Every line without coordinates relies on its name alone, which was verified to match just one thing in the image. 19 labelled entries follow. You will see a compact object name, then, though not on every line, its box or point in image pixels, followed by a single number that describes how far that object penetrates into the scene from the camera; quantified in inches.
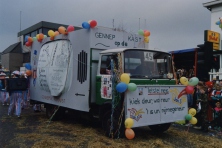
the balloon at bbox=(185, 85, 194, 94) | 294.8
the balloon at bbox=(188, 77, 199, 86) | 299.4
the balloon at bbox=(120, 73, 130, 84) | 248.8
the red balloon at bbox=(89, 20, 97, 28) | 303.0
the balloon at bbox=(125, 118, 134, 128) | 245.9
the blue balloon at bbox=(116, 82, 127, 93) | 243.9
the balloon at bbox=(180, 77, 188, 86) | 301.0
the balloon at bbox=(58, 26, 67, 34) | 358.6
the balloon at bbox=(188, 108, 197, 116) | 308.0
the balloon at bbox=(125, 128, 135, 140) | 250.1
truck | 266.1
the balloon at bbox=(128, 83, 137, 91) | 247.0
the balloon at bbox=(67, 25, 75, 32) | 350.9
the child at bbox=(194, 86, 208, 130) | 350.0
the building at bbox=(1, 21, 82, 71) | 1603.7
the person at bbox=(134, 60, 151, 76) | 279.7
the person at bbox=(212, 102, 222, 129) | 364.2
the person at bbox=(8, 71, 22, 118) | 424.3
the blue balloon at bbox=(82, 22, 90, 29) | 304.1
